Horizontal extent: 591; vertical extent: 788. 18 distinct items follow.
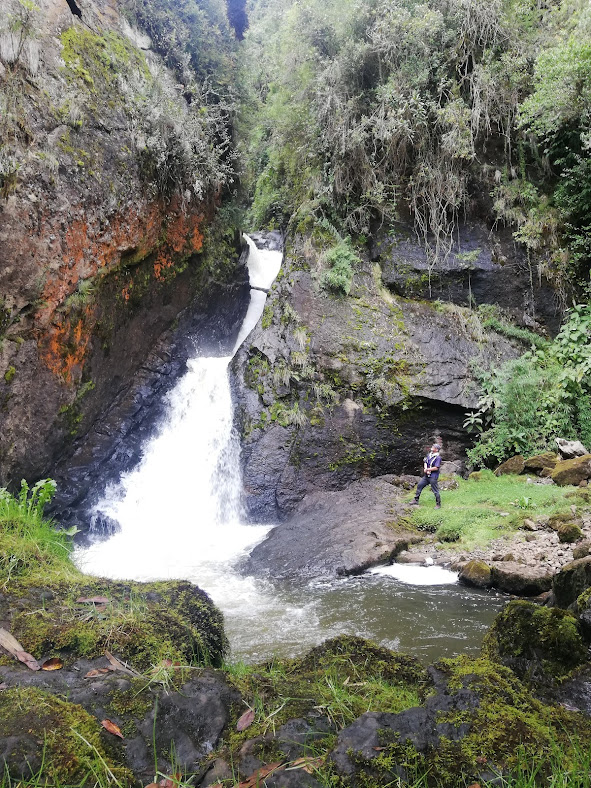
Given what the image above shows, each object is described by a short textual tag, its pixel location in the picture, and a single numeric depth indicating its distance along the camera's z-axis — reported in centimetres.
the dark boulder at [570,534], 717
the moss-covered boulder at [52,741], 184
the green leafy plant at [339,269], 1326
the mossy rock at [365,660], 287
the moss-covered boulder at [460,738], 189
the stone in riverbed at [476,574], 683
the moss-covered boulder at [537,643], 259
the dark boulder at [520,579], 640
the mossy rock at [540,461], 1059
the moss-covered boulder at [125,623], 302
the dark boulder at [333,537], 805
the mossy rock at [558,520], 776
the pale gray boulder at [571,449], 1061
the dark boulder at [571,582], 375
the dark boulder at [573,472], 956
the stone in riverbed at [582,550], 608
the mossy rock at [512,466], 1101
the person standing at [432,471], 1016
